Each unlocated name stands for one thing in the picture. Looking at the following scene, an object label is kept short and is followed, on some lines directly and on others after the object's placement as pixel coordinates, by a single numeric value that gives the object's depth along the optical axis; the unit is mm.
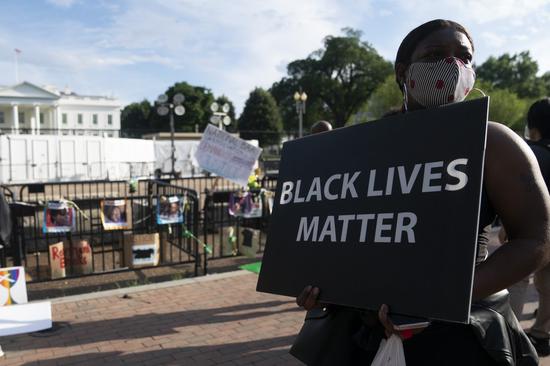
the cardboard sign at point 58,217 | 6285
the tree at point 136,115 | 93731
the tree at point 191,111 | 70812
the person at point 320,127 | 5508
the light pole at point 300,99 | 26603
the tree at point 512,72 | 58188
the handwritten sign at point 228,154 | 7395
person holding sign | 1234
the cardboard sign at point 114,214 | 6730
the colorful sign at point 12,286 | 5094
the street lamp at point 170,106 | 20781
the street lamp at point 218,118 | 21086
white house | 68375
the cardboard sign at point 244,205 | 7848
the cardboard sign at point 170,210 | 7027
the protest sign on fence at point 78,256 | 6695
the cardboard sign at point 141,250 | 6660
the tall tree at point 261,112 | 62750
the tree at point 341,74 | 58250
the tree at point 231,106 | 74588
